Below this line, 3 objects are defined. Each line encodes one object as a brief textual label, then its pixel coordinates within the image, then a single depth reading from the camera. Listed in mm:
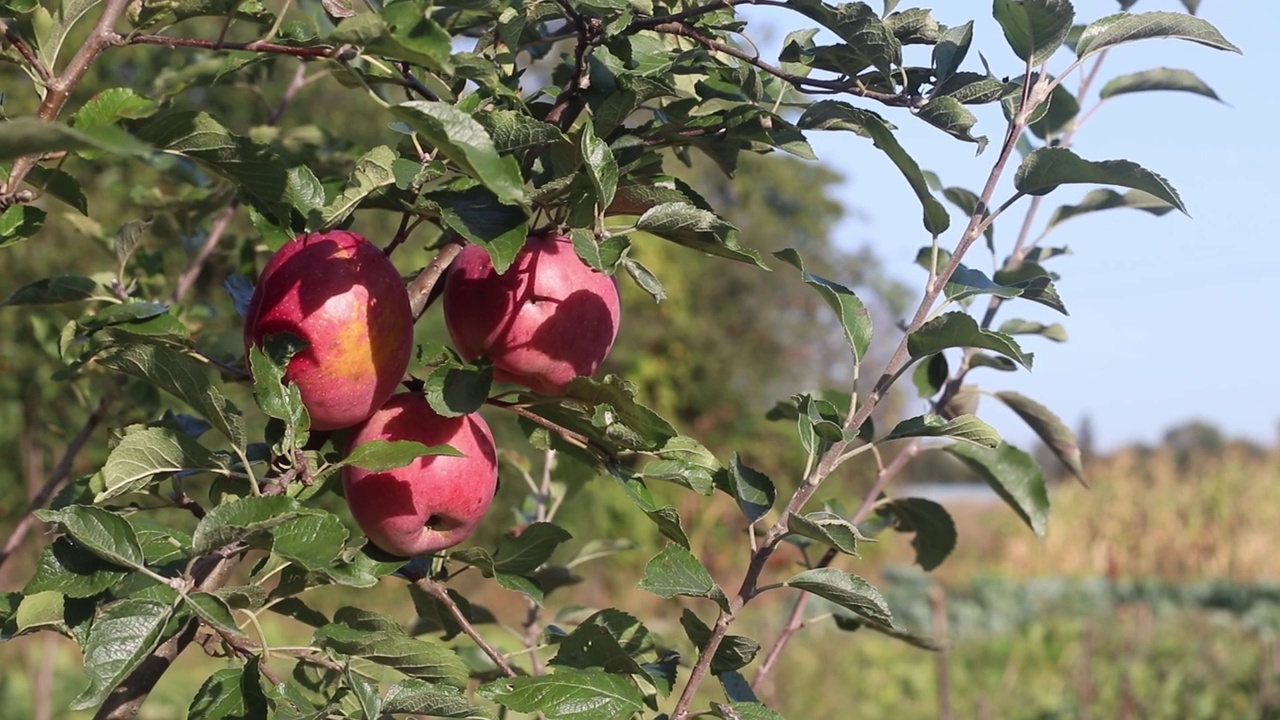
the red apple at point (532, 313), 1469
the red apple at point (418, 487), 1466
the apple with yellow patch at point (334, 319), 1439
